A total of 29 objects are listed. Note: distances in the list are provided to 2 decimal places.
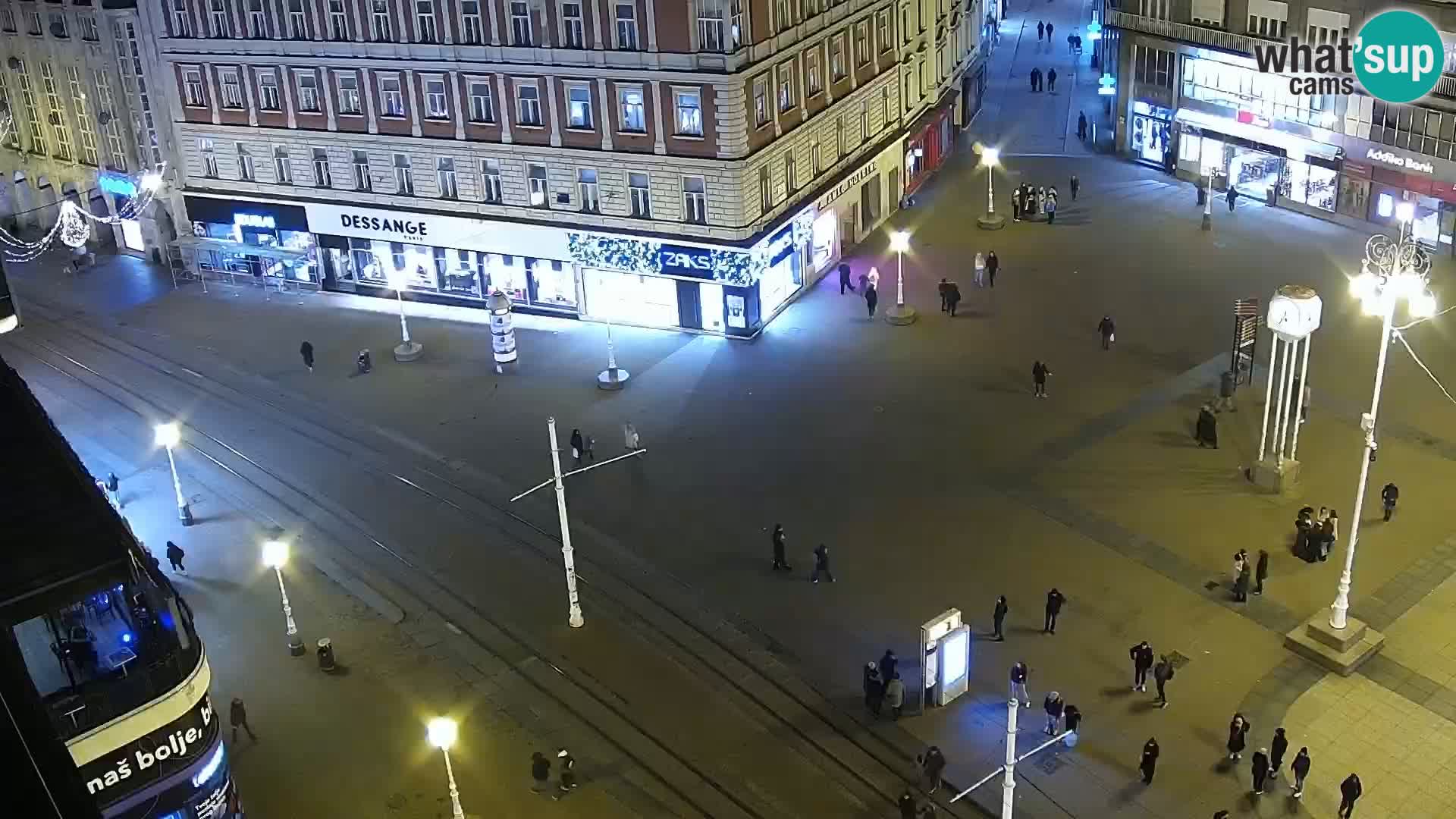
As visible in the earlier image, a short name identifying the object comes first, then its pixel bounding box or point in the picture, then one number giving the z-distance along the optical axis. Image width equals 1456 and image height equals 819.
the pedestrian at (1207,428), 39.66
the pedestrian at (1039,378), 43.12
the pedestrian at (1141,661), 29.80
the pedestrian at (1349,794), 25.81
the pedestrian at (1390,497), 35.53
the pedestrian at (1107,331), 46.16
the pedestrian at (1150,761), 27.23
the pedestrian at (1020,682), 29.31
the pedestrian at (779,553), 35.00
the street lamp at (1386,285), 28.58
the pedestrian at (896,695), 29.61
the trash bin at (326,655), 32.22
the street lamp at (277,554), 31.55
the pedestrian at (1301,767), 26.55
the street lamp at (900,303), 50.22
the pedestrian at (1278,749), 27.17
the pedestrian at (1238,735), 27.50
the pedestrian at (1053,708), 28.69
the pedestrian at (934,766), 27.59
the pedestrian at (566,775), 28.22
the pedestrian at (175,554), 36.56
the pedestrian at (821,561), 34.47
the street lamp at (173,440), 38.58
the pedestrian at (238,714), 29.80
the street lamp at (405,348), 49.47
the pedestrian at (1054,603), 31.89
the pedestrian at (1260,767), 26.66
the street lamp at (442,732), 24.08
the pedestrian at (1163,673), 29.51
